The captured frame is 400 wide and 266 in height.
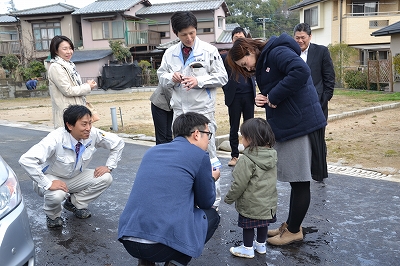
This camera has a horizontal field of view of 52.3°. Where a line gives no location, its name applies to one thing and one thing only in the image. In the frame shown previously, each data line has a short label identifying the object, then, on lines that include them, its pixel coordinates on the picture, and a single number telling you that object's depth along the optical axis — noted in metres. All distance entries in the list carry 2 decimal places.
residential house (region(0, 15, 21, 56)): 32.50
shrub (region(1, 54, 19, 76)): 29.02
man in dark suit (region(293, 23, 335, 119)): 5.04
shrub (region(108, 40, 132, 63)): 29.95
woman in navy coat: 3.04
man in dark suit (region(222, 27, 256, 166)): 5.66
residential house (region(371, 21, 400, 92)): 19.14
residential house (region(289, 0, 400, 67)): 27.11
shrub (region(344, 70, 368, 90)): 20.80
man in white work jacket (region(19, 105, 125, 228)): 3.62
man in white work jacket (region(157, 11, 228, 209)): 3.77
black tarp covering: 28.70
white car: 2.32
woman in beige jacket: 4.43
